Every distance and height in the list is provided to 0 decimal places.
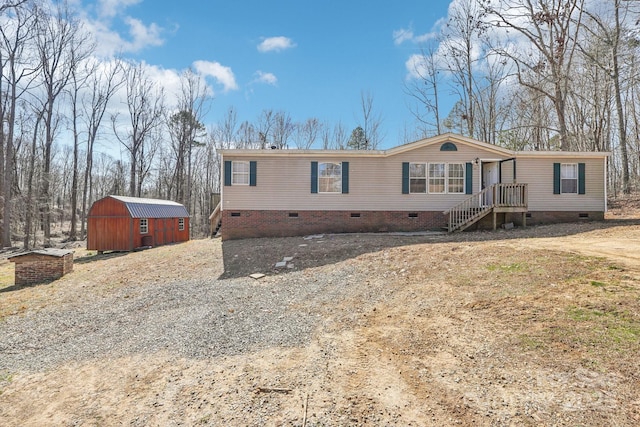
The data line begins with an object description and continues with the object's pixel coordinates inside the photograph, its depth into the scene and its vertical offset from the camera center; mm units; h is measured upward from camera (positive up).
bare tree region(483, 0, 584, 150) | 17297 +9898
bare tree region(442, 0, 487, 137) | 21548 +10943
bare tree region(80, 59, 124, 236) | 24969 +7948
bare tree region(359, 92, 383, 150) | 26234 +8108
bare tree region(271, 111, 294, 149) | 30641 +8917
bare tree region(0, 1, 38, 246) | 18109 +6856
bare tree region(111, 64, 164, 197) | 26869 +7882
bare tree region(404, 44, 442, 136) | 24234 +10399
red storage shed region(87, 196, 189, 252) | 15492 -464
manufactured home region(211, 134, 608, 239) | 12734 +1180
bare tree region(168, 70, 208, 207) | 28312 +7427
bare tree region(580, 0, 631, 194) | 14398 +8127
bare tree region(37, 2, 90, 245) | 20812 +9816
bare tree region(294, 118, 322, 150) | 30094 +8556
